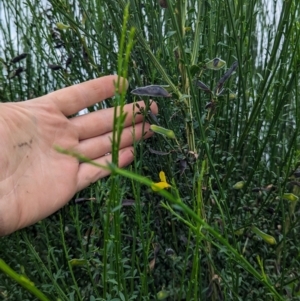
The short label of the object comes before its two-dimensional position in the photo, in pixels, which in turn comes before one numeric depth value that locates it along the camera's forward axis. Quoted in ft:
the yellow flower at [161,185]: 1.50
